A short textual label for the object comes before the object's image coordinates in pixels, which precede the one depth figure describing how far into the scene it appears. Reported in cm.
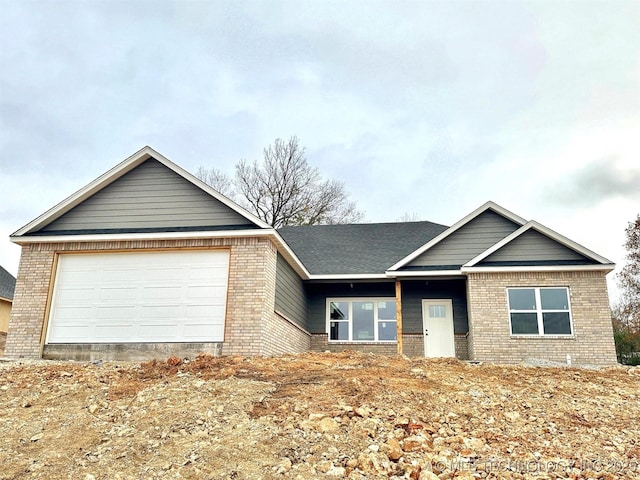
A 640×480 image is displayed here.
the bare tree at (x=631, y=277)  2859
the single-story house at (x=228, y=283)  1203
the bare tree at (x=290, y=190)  3228
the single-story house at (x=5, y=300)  2408
